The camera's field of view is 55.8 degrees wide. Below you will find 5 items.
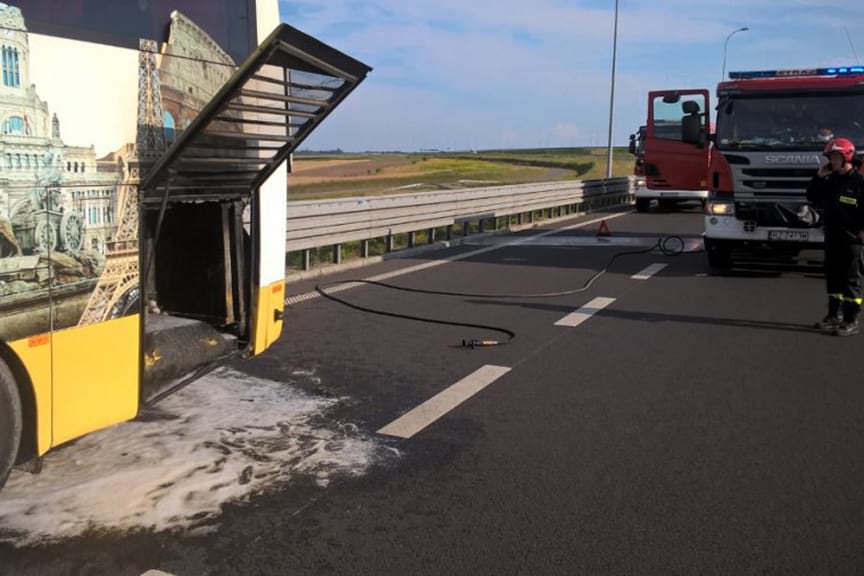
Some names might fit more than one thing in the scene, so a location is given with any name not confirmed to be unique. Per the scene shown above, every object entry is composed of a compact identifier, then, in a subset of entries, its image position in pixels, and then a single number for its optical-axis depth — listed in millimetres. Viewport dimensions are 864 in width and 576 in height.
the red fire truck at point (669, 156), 23734
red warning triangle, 17597
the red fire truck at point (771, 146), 10641
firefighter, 7699
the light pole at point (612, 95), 34344
